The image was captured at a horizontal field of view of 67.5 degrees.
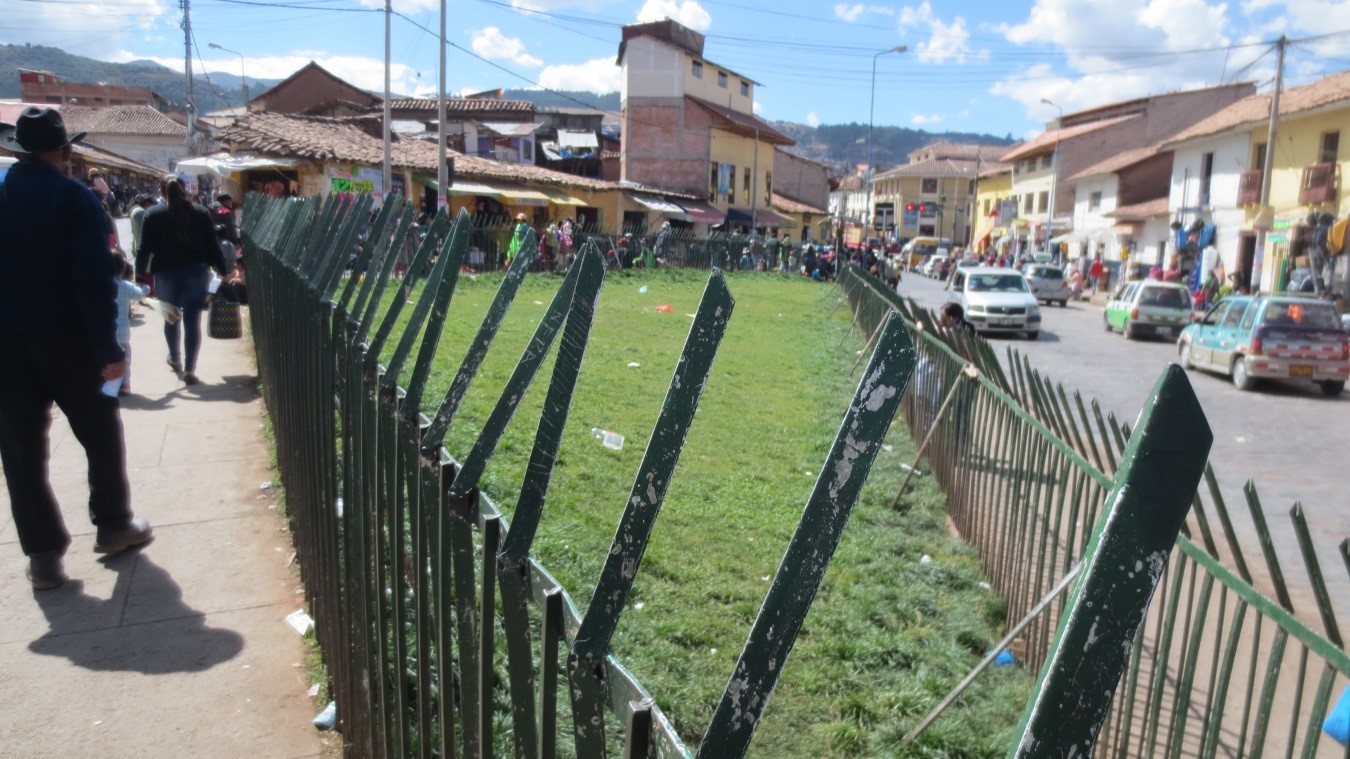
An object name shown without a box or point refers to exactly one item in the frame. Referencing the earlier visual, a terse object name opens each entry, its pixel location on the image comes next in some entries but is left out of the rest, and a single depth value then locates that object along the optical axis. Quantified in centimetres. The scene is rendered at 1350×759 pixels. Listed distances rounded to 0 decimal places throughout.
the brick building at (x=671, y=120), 4916
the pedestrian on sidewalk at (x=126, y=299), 589
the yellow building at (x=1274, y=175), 2823
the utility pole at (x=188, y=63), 4052
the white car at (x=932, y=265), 5378
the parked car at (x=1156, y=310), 2216
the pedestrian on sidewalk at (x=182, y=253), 777
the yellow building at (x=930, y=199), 9433
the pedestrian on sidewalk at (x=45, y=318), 412
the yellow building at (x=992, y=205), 6738
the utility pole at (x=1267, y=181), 2644
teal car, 1466
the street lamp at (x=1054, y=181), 5162
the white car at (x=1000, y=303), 2202
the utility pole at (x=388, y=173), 2384
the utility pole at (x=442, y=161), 2364
